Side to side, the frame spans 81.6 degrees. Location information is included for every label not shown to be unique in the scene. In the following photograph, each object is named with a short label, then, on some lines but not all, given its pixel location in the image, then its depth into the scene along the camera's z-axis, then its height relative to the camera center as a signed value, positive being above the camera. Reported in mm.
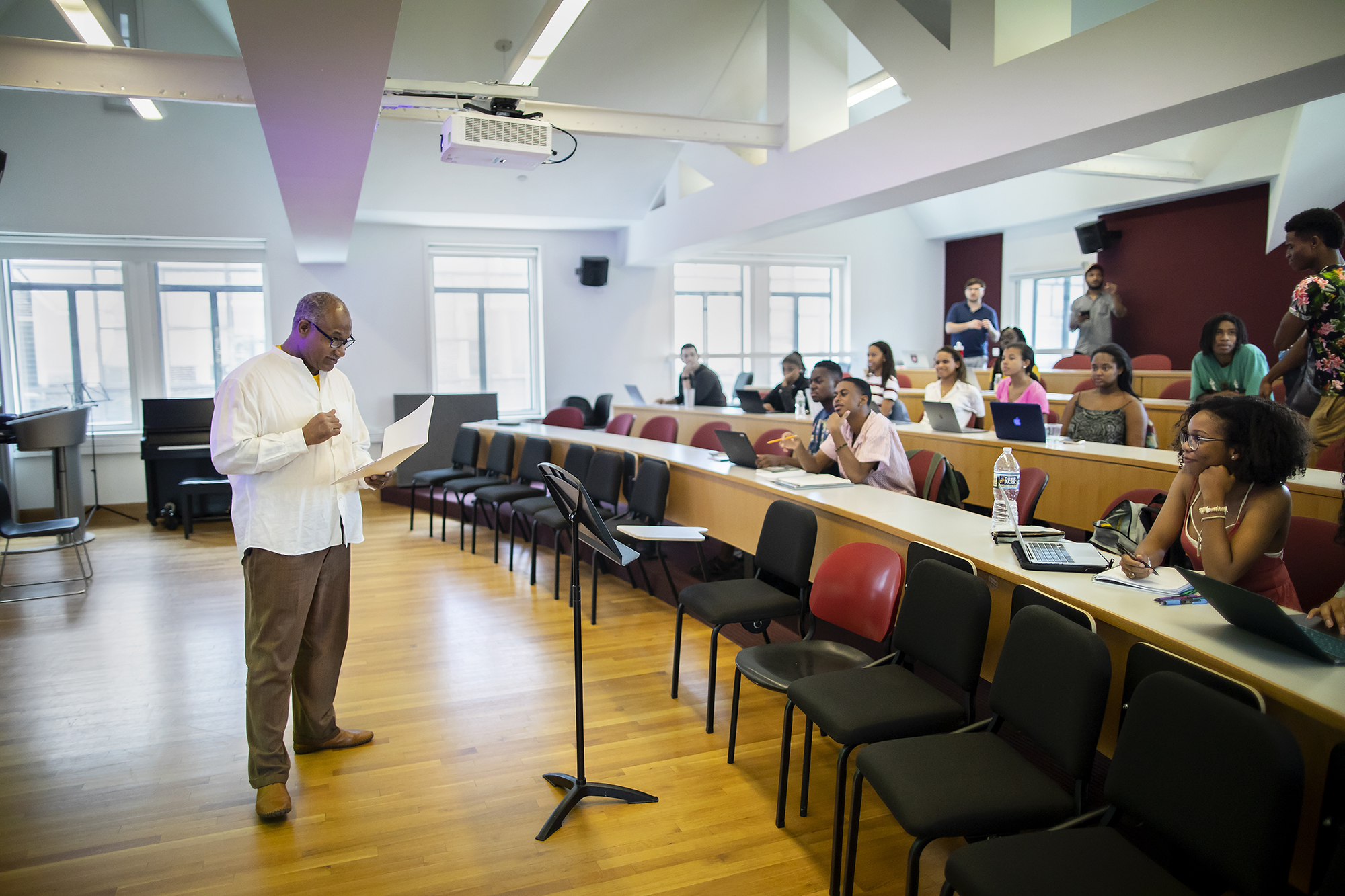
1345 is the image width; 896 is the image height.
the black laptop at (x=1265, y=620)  1625 -550
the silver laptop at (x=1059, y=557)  2273 -569
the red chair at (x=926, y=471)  3885 -543
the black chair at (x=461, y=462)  6707 -832
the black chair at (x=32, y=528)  4922 -1027
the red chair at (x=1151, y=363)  7973 +41
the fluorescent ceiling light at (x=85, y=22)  3852 +1804
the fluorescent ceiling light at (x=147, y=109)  5926 +1993
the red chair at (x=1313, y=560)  2326 -586
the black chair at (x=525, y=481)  5613 -881
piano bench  6992 -1097
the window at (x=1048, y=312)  10078 +734
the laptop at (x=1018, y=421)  4547 -321
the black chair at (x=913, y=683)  2068 -929
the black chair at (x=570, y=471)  5152 -712
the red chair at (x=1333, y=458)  3441 -408
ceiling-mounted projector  4254 +1262
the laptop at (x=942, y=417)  5285 -338
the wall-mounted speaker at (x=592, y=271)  9680 +1204
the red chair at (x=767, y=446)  5255 -551
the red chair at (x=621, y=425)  7320 -539
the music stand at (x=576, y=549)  2236 -534
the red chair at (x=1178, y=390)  6605 -195
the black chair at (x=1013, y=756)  1650 -927
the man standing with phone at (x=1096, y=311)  8617 +619
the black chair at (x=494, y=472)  6113 -858
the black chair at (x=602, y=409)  9344 -487
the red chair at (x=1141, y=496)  2947 -487
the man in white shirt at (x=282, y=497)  2500 -430
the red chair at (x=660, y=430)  6562 -525
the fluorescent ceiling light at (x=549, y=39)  4117 +1894
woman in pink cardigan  5422 -41
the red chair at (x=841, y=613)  2531 -833
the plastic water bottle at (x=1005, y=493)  2684 -457
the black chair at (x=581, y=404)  9648 -443
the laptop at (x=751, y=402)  6801 -298
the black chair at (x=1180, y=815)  1274 -799
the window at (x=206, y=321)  8477 +525
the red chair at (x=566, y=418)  7926 -516
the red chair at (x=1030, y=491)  3473 -554
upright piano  7457 -776
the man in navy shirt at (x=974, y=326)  8117 +429
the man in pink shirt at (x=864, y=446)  3863 -392
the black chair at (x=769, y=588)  2990 -910
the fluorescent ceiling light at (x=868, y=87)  7215 +2616
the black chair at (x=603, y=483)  4953 -752
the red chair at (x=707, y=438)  6125 -555
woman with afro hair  2051 -326
